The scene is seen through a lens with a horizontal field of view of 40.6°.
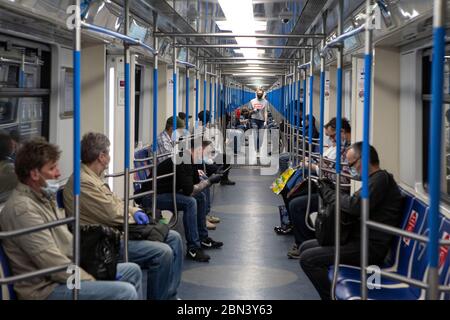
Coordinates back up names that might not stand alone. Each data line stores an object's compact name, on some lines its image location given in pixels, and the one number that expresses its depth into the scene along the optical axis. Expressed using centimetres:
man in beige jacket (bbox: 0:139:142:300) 291
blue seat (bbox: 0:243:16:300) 284
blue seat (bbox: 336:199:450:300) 334
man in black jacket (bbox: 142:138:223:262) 587
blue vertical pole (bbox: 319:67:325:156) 523
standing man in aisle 1706
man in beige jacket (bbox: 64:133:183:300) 385
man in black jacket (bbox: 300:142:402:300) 393
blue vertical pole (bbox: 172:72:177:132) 580
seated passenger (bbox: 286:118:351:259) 597
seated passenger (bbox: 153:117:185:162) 744
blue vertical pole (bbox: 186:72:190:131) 709
